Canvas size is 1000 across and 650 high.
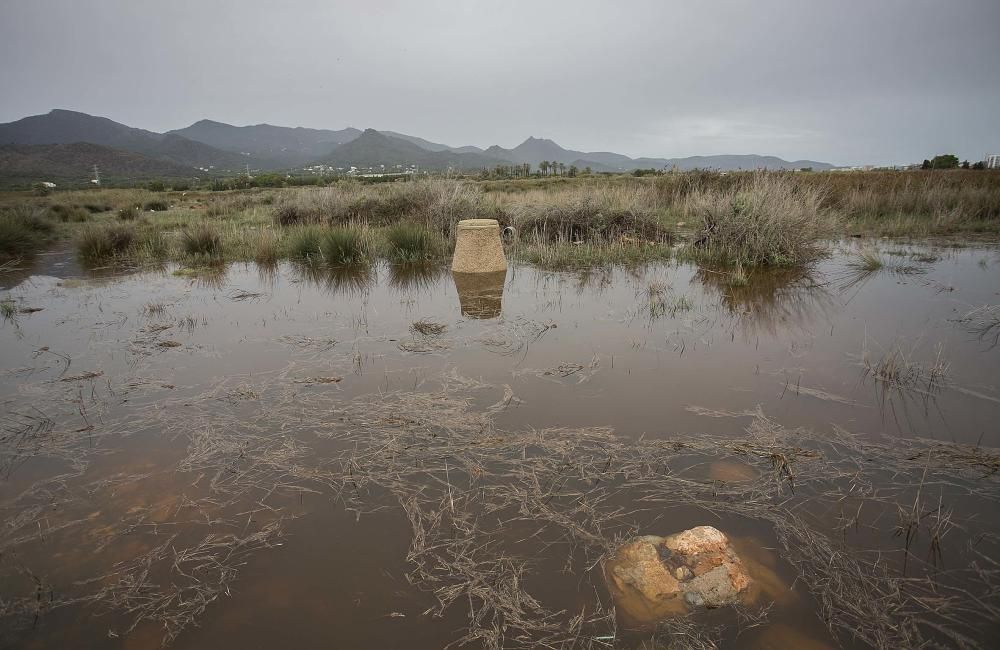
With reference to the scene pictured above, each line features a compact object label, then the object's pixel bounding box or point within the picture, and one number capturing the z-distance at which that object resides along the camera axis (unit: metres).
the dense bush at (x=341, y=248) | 9.21
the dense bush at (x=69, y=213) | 17.07
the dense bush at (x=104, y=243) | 9.99
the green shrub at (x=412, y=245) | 9.36
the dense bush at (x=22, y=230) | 10.51
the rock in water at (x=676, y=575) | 1.87
